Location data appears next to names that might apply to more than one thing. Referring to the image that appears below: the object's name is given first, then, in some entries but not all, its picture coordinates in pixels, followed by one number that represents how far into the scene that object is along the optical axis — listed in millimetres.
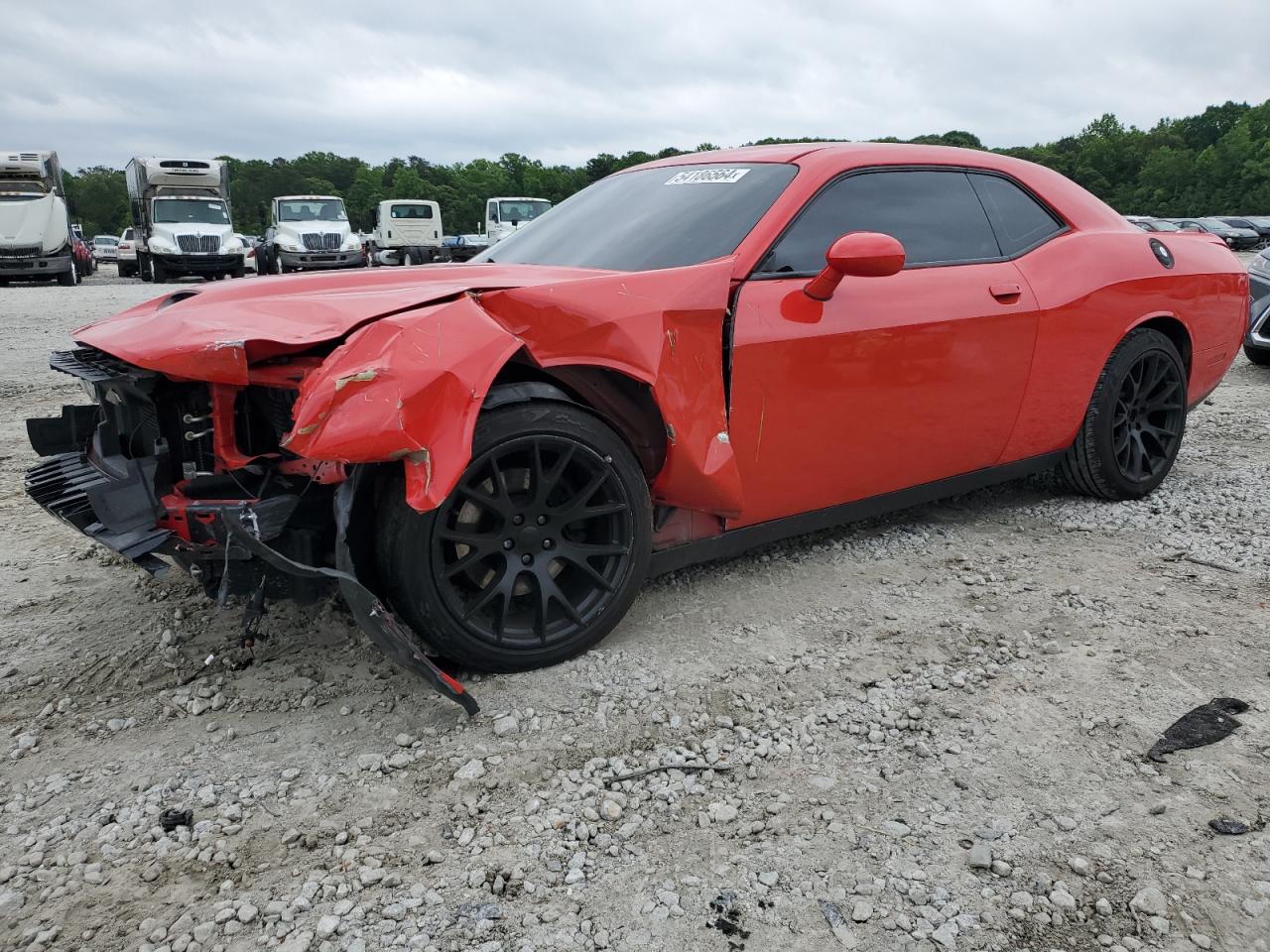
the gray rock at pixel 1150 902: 1780
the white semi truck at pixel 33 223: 18516
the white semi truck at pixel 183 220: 20922
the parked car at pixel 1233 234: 36719
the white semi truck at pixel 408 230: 26898
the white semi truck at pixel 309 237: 22938
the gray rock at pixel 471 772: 2199
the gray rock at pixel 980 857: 1901
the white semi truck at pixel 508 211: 25141
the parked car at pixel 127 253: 23938
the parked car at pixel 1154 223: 21677
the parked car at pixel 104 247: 41844
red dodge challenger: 2303
